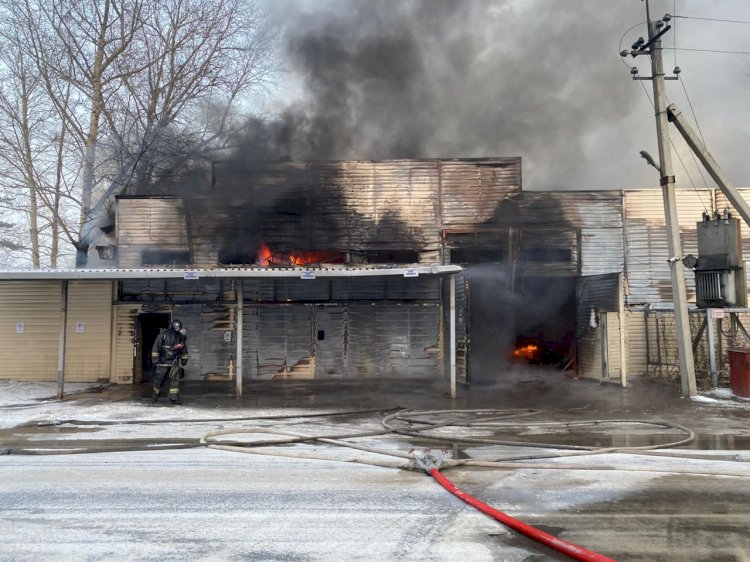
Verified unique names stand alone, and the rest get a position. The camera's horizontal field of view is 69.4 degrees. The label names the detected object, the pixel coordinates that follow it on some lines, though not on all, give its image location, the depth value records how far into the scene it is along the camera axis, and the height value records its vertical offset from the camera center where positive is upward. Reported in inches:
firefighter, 421.4 -26.6
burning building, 545.6 +51.1
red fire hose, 139.0 -59.6
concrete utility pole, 447.8 +102.7
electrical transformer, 458.0 +48.5
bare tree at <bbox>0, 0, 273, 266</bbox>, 721.6 +325.6
